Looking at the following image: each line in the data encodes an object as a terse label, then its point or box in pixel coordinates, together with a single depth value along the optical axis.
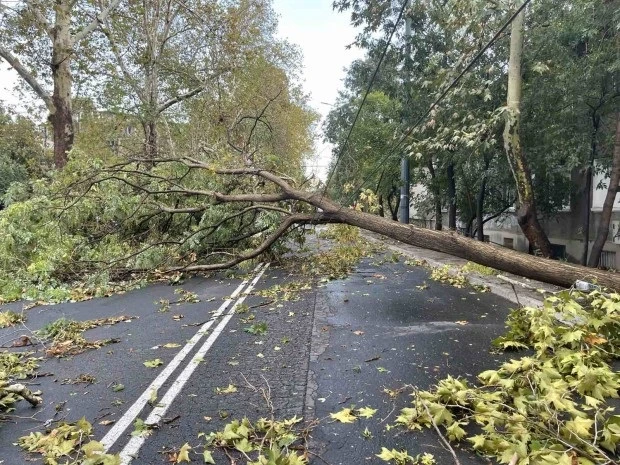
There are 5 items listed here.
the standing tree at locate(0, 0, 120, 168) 13.69
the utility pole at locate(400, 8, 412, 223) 14.24
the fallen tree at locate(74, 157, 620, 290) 5.91
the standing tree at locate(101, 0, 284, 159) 17.95
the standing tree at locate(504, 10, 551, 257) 8.80
